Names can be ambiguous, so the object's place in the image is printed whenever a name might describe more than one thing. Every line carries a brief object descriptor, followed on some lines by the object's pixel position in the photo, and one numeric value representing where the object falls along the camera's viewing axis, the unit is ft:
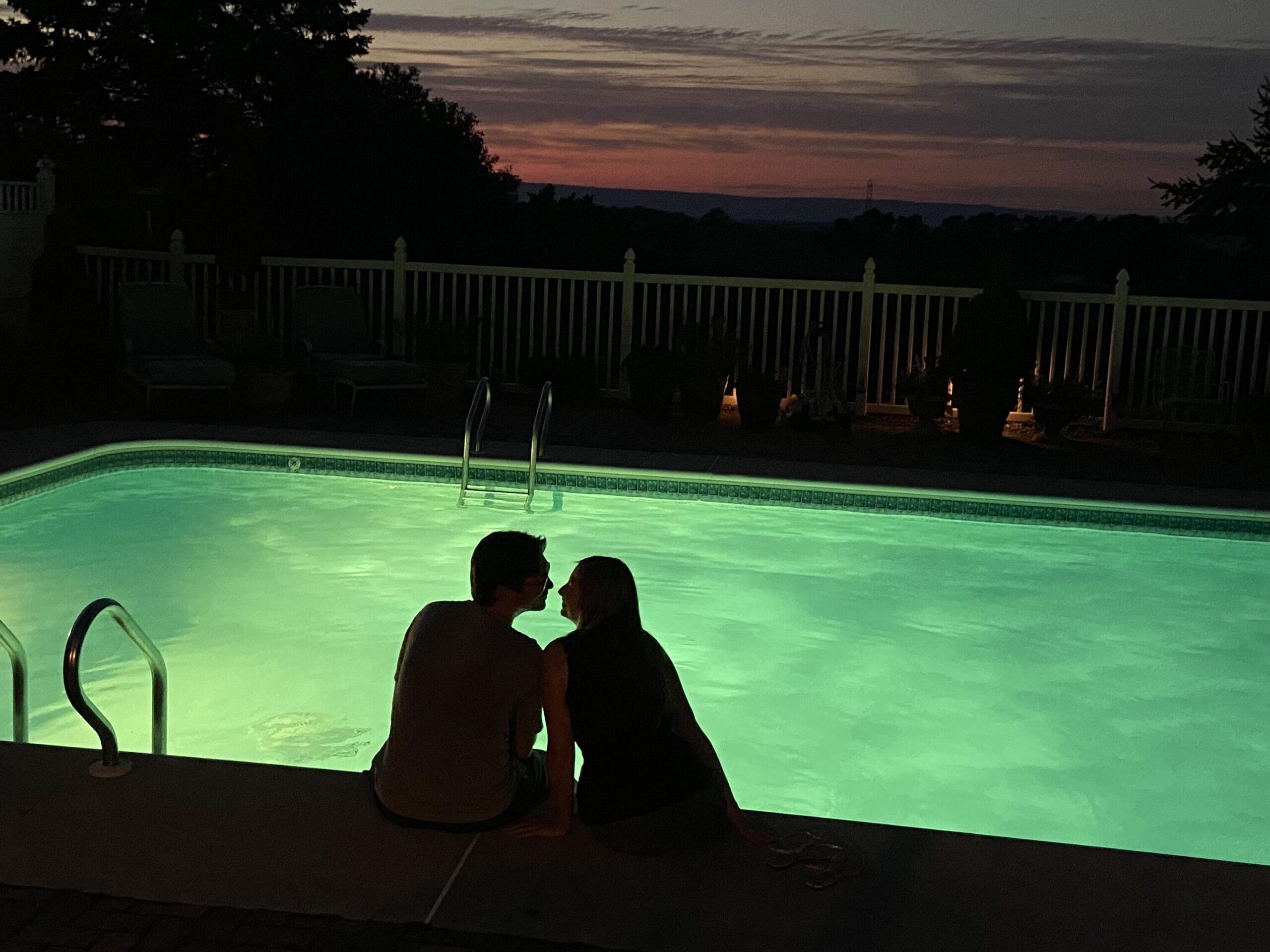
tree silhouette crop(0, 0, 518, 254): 68.95
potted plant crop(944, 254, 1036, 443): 35.83
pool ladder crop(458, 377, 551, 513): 27.35
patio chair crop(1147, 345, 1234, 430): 37.32
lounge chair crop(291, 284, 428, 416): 37.60
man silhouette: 11.32
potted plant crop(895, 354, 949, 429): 37.45
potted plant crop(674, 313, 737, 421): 38.01
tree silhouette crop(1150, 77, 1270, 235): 70.74
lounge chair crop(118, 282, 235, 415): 35.19
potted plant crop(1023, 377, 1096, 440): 37.50
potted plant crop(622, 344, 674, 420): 37.86
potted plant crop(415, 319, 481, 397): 39.14
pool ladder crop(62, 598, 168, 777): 12.14
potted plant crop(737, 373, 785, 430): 36.88
